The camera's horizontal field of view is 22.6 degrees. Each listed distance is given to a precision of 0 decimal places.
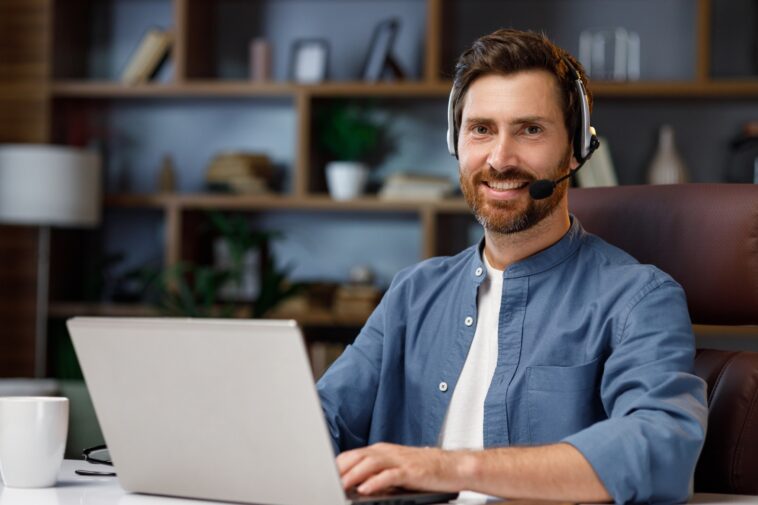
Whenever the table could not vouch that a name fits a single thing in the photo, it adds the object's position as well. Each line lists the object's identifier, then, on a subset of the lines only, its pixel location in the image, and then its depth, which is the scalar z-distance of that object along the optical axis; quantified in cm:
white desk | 195
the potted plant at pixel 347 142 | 670
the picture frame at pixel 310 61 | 685
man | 233
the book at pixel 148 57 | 695
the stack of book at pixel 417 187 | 659
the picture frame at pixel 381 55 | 666
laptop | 172
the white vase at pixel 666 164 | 641
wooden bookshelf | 653
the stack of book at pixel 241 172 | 680
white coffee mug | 210
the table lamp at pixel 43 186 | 650
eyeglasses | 228
